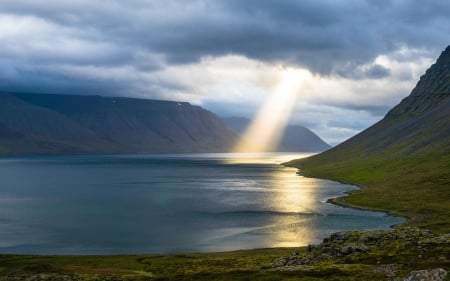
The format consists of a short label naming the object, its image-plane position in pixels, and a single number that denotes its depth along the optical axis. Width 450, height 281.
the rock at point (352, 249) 73.61
